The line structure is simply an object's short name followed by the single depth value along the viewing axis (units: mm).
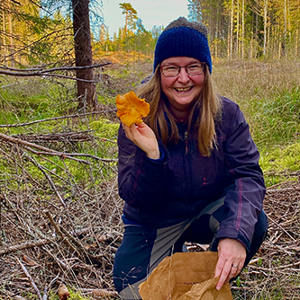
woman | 1450
